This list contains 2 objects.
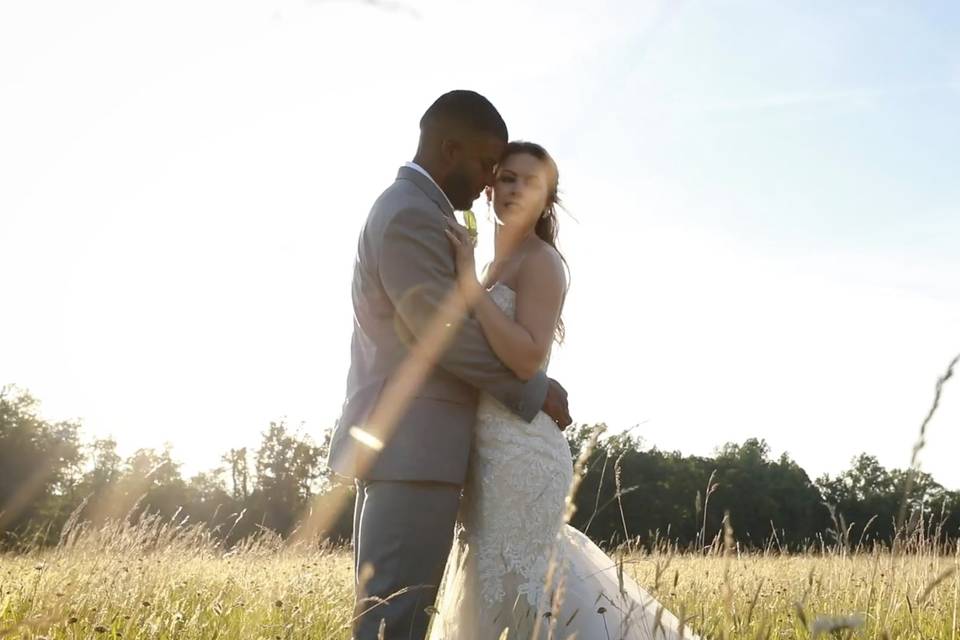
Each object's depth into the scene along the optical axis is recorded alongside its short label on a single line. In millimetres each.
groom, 3779
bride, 4012
